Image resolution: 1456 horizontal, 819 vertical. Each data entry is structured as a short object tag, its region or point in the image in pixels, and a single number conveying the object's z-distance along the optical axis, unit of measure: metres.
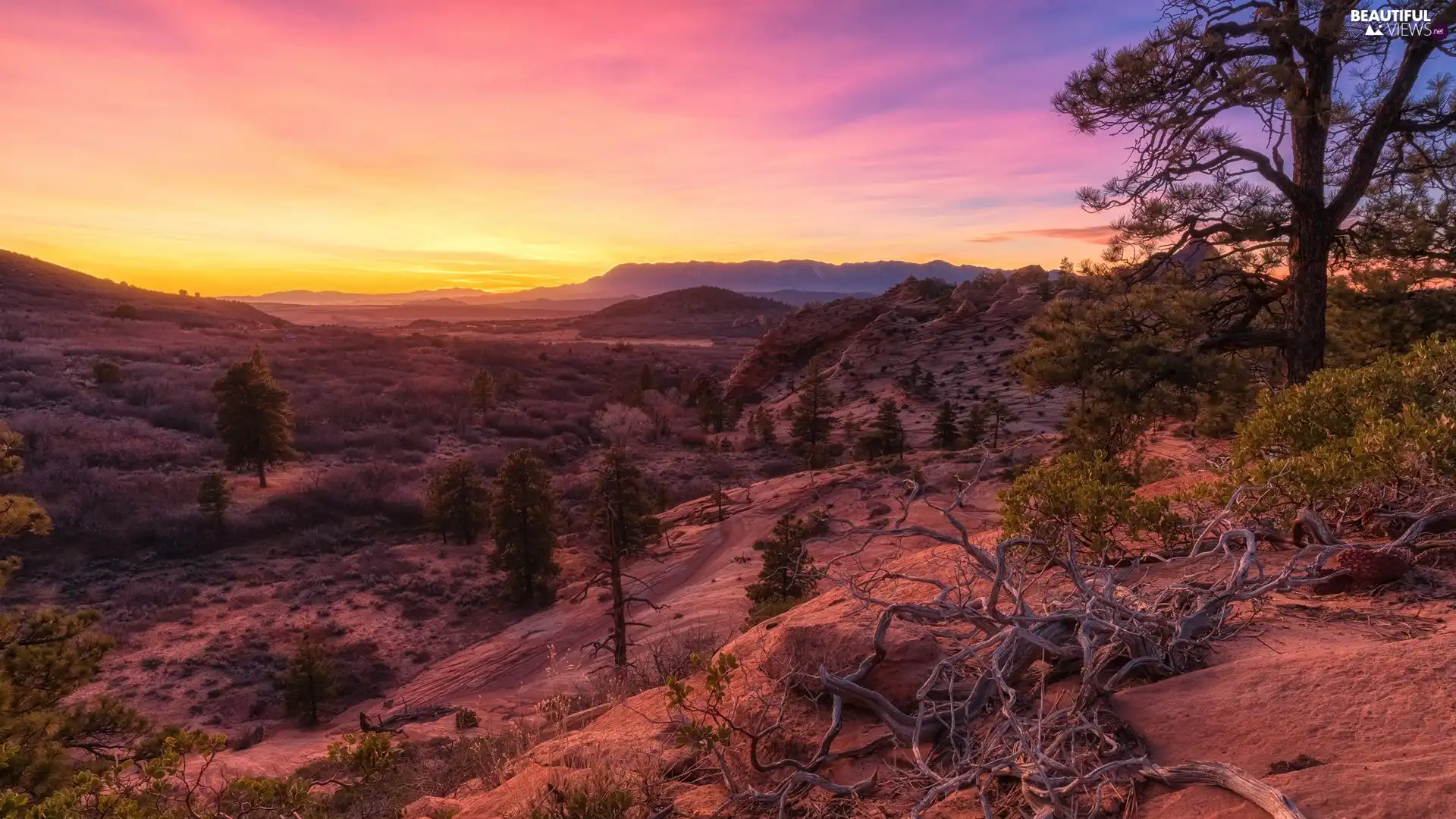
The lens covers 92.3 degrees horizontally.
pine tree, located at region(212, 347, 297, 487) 23.47
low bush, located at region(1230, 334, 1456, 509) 4.68
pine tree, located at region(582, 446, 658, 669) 12.36
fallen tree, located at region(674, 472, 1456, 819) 2.61
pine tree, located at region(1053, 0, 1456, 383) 8.58
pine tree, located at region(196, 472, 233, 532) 19.77
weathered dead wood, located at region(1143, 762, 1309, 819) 2.18
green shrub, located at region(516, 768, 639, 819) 3.15
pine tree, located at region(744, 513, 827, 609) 12.74
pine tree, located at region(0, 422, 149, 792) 5.67
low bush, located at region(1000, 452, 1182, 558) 5.07
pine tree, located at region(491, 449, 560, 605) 18.44
